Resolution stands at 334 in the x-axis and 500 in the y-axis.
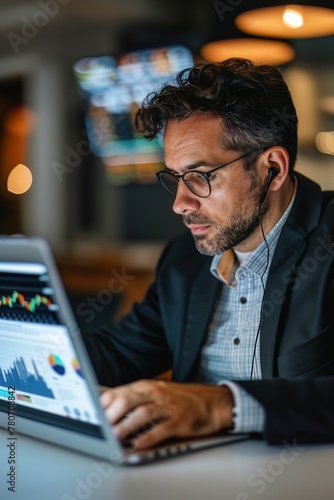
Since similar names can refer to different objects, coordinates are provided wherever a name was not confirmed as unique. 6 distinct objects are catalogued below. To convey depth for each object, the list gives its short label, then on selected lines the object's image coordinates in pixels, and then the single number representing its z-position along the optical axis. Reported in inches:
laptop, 43.9
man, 69.9
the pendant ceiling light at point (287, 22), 136.8
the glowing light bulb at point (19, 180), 320.5
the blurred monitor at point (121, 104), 282.8
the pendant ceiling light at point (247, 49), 159.0
